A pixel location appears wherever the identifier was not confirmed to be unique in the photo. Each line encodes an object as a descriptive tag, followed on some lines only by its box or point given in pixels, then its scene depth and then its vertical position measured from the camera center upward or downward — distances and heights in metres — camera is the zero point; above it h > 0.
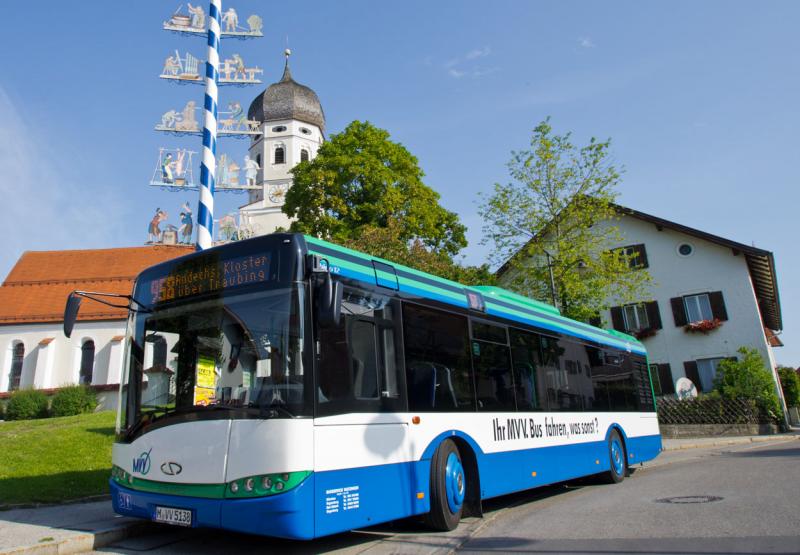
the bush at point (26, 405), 30.62 +2.73
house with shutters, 30.08 +5.96
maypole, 15.09 +7.75
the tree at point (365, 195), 27.92 +11.19
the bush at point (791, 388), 39.22 +1.78
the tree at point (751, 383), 26.84 +1.55
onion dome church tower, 56.41 +28.41
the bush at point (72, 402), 30.27 +2.78
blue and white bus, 5.32 +0.47
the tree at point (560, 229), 23.97 +7.85
